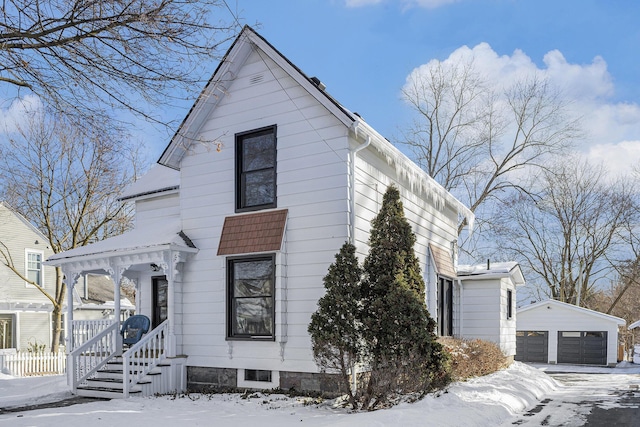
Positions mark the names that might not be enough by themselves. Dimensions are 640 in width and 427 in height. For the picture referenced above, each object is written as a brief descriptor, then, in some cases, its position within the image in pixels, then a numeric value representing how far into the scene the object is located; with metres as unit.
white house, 10.12
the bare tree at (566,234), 33.12
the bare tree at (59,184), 21.22
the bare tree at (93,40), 6.04
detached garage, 25.59
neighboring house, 23.89
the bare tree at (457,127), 28.56
